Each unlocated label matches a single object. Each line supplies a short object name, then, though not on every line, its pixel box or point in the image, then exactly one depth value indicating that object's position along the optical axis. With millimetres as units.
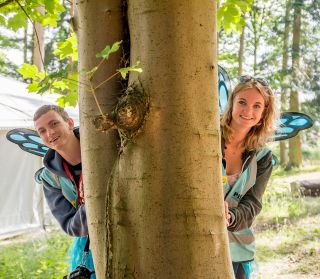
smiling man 2135
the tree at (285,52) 14836
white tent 8383
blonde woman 2236
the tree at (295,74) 14773
